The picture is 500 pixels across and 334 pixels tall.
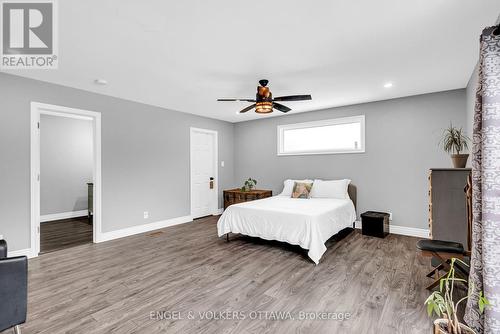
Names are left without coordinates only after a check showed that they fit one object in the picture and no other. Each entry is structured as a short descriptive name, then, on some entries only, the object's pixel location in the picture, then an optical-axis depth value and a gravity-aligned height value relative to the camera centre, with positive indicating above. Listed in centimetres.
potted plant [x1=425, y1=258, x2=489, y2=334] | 129 -88
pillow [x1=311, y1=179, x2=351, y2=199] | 473 -44
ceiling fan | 329 +93
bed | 324 -80
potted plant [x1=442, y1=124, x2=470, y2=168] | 287 +28
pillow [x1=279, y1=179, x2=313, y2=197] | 527 -45
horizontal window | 505 +68
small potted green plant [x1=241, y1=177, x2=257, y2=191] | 619 -44
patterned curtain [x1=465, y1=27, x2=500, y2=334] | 162 -15
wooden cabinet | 266 -42
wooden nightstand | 568 -67
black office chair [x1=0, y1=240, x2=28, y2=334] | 147 -75
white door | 600 -12
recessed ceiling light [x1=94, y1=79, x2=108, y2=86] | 358 +129
